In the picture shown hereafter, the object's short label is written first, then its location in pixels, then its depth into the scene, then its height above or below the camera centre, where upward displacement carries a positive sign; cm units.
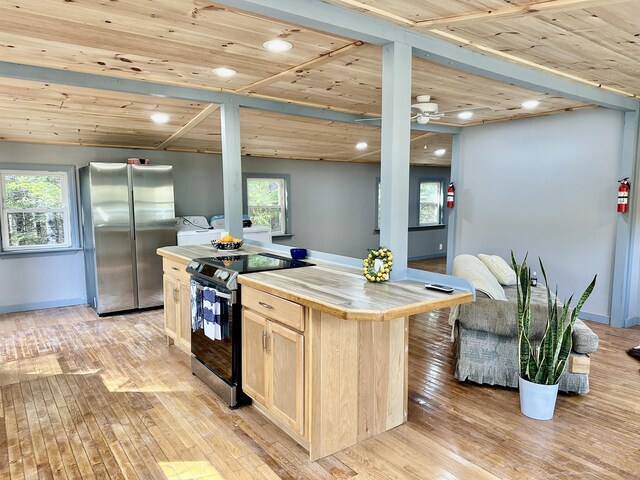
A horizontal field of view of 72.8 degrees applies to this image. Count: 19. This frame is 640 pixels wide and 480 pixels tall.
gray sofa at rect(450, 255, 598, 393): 293 -102
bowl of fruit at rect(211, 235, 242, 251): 387 -41
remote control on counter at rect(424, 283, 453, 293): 227 -48
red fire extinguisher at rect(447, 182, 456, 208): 601 +3
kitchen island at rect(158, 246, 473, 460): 219 -86
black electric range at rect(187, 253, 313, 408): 278 -80
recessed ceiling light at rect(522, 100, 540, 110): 433 +95
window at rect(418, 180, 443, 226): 946 -12
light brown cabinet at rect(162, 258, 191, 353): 356 -92
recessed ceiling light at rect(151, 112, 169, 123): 441 +83
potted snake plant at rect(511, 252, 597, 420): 260 -98
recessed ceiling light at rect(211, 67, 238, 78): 323 +96
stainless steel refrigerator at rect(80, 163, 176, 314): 495 -37
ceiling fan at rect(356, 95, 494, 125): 398 +82
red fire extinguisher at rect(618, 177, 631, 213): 440 +2
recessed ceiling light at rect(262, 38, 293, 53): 263 +94
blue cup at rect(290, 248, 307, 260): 340 -44
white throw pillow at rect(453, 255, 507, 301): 319 -62
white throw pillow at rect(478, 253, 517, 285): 423 -72
